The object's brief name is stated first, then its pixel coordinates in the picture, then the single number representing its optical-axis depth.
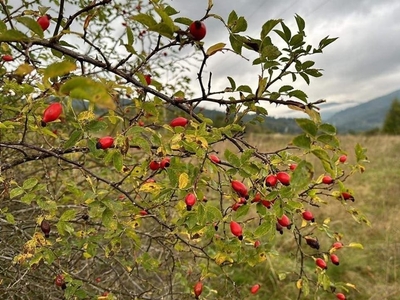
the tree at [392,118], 30.49
